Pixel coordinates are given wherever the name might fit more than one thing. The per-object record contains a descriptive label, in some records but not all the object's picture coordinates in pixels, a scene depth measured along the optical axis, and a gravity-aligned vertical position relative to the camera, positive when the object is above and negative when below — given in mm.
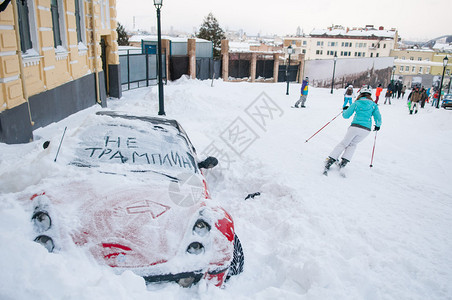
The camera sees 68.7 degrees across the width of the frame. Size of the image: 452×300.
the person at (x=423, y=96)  20970 -2354
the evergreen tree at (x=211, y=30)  44438 +2851
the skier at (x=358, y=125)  6469 -1262
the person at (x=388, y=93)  23684 -2359
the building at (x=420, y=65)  72625 -1151
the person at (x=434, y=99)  28266 -3265
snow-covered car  2738 -1427
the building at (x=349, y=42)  72625 +3202
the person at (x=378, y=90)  21791 -2025
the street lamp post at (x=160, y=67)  10502 -535
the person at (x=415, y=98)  17422 -2004
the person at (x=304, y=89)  15648 -1516
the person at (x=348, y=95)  15895 -1756
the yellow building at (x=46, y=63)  6441 -394
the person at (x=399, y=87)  28750 -2388
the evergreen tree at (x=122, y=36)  42588 +1596
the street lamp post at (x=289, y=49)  21281 +348
